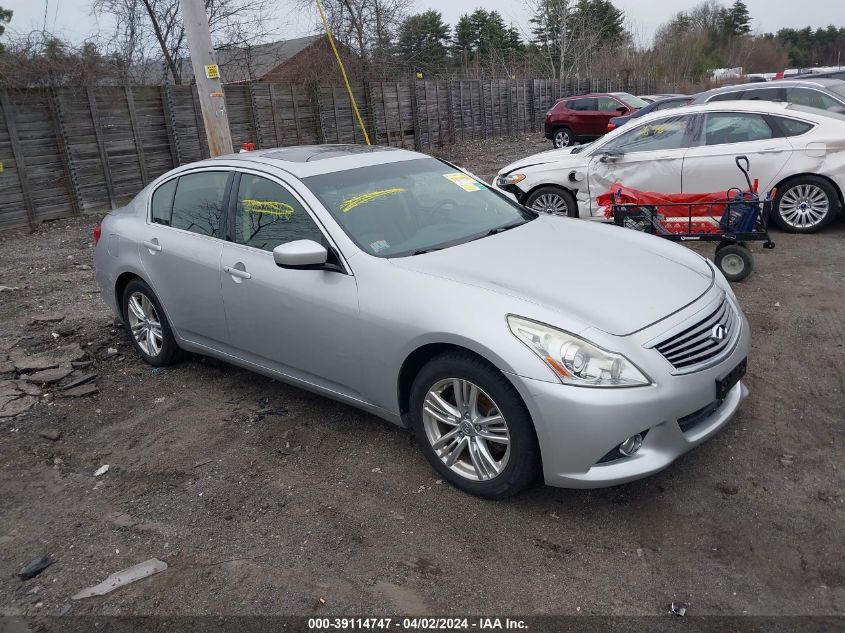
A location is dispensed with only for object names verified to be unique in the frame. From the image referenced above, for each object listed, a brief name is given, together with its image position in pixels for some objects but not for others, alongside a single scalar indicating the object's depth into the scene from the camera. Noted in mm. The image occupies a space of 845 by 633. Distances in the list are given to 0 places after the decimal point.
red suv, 20703
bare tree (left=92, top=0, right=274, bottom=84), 19328
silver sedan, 3039
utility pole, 8000
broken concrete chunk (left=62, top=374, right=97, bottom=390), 5219
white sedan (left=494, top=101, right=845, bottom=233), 7945
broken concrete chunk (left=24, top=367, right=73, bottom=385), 5277
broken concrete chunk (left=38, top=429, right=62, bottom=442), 4473
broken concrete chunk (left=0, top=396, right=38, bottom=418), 4844
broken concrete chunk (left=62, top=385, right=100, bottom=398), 5086
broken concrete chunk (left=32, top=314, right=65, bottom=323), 6609
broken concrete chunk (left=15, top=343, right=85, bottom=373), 5492
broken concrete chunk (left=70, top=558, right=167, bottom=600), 2988
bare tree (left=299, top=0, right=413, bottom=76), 25547
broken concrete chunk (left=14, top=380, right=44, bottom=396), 5109
